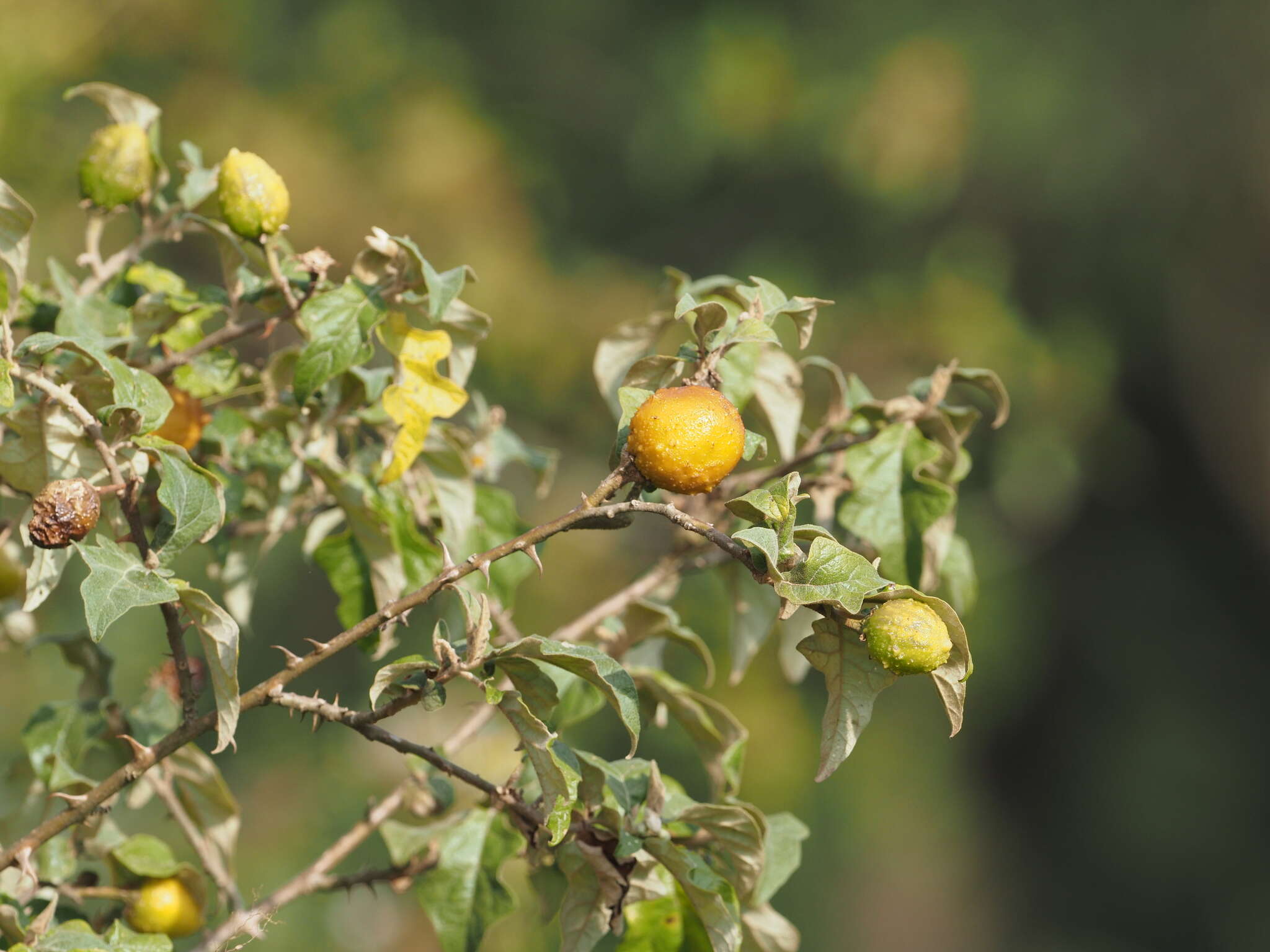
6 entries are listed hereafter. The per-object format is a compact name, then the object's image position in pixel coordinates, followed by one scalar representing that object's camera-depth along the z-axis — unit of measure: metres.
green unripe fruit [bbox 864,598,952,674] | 2.33
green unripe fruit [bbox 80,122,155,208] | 2.52
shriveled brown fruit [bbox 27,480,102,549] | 2.36
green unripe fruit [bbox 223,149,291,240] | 2.46
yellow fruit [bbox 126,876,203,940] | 2.50
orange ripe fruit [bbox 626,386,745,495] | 2.35
